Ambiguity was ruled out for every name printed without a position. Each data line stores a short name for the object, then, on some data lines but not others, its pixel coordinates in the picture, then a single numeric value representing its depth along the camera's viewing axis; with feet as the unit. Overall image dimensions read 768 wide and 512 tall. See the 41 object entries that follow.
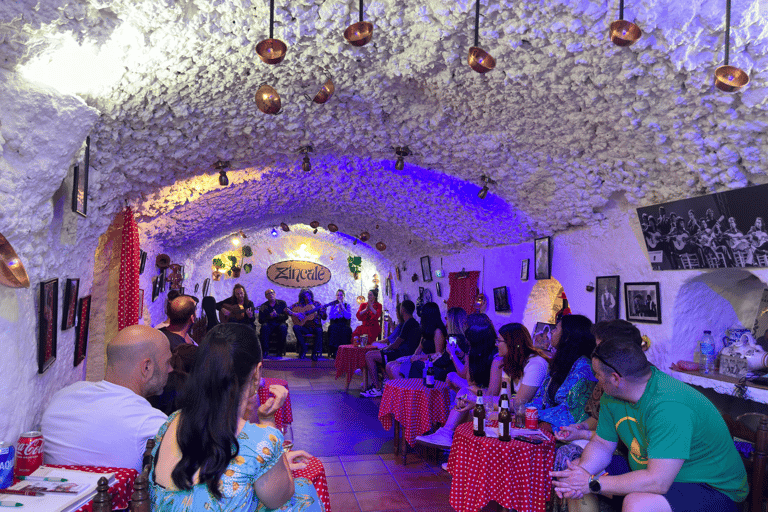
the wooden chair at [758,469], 8.09
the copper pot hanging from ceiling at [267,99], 9.67
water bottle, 12.91
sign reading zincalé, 46.62
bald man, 7.32
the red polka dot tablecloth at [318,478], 7.13
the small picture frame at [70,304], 10.61
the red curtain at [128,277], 15.02
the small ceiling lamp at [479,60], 8.66
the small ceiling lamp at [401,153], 15.94
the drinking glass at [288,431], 15.52
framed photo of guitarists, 10.71
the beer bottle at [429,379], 16.01
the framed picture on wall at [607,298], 15.38
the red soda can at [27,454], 6.63
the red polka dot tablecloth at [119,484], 6.34
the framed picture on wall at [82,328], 12.24
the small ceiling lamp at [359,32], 8.05
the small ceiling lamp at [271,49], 8.32
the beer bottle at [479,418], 10.23
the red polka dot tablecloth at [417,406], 15.49
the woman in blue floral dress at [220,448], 5.29
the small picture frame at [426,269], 32.00
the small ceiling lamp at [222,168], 15.35
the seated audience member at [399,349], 24.00
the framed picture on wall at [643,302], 13.91
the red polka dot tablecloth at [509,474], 9.65
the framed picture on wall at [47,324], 8.64
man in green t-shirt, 7.21
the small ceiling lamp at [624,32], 7.81
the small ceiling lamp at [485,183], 17.37
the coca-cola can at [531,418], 10.62
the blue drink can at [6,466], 6.04
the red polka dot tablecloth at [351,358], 26.99
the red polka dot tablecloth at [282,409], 12.69
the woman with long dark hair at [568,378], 11.29
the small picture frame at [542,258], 19.40
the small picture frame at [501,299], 23.12
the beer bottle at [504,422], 9.89
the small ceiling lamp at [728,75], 8.30
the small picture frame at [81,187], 9.81
